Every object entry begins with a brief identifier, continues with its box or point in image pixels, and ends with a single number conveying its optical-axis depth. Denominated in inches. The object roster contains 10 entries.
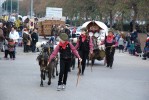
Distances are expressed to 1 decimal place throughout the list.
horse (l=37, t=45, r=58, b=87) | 621.0
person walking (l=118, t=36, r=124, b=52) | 1535.3
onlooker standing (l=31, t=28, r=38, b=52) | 1256.5
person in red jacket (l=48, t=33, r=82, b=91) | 593.0
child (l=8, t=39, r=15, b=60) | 1023.6
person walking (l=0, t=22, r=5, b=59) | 1047.4
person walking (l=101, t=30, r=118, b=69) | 929.5
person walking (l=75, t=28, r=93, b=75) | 771.4
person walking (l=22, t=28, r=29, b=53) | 1244.8
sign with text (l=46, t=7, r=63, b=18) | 2092.4
